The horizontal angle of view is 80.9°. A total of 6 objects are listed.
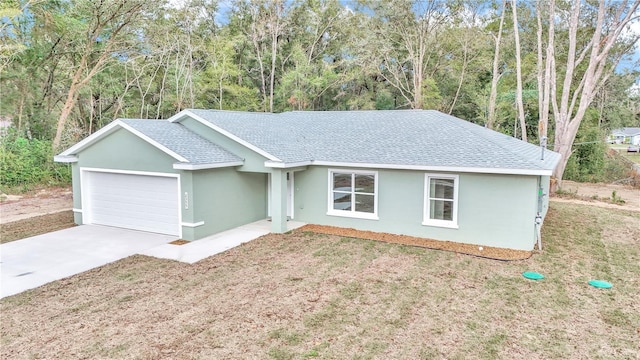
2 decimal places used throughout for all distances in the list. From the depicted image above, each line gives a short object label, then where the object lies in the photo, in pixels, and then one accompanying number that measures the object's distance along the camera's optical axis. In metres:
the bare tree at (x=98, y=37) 21.38
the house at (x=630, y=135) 68.20
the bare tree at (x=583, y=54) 18.42
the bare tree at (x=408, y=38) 29.58
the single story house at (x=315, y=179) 10.27
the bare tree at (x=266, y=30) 31.16
